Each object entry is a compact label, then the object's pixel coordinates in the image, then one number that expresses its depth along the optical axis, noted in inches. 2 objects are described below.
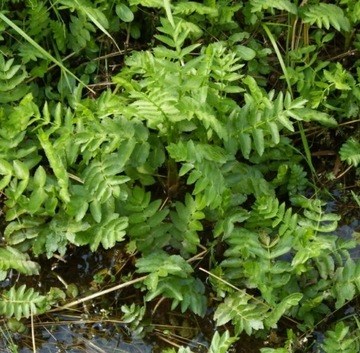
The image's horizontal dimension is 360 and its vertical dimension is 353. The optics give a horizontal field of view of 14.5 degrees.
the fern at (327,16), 213.8
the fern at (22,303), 191.1
